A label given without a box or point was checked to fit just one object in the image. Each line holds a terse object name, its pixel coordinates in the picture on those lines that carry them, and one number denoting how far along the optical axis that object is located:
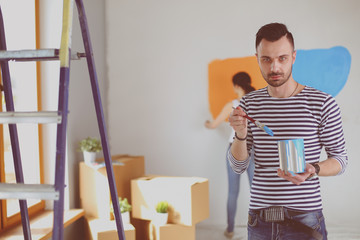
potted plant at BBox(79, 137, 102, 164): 2.83
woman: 3.33
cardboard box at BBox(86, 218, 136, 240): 2.52
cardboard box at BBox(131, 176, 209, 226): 2.71
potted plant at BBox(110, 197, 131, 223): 2.71
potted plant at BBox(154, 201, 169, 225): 2.70
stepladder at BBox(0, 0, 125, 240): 1.10
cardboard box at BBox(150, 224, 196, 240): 2.70
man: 1.36
